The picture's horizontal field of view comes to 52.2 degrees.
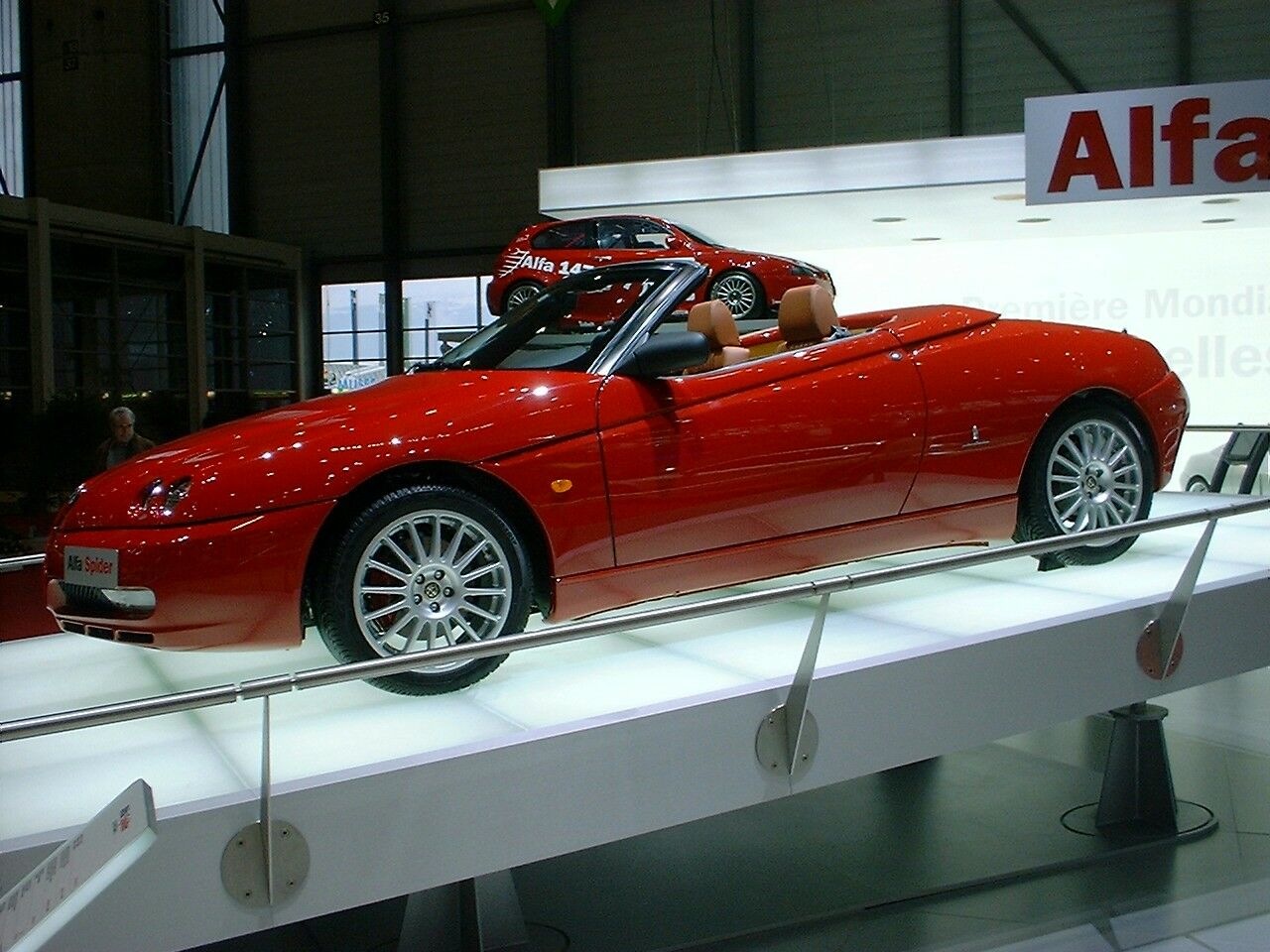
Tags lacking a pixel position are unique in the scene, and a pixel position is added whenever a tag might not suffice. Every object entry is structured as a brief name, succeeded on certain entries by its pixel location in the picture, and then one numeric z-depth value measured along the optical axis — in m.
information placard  2.23
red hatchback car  7.96
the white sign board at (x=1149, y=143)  7.22
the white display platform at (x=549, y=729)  2.74
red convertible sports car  3.04
